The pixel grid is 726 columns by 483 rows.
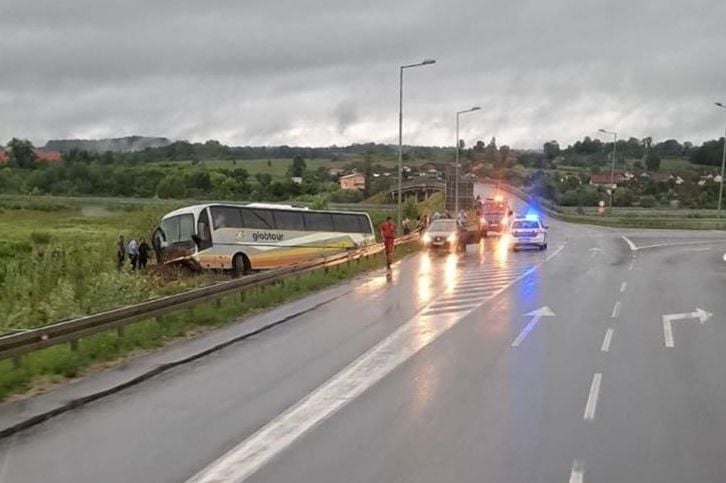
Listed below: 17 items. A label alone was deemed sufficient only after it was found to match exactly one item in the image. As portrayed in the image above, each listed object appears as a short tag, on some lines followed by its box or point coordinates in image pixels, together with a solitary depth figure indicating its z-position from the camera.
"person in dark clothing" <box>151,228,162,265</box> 34.66
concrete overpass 98.66
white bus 33.56
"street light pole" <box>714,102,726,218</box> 62.27
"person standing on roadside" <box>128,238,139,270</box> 31.69
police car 43.06
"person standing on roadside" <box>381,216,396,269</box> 31.52
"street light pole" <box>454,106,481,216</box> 67.56
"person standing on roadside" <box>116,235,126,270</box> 31.37
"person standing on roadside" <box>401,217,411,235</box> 49.81
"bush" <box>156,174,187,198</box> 86.51
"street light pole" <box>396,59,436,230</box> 42.38
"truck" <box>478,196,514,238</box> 57.65
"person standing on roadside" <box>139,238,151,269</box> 31.89
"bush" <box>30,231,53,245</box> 53.91
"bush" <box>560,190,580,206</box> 115.88
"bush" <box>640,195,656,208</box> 116.59
